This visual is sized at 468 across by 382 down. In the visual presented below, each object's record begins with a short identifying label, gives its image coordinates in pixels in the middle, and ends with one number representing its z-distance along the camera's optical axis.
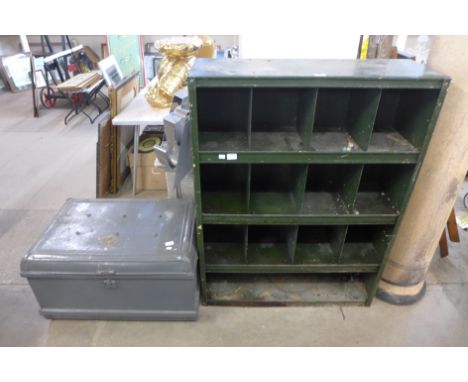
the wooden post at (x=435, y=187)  1.35
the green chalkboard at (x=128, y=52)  4.14
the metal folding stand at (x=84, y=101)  4.48
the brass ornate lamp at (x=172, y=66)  2.53
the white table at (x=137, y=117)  2.57
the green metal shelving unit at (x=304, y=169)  1.29
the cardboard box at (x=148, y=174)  2.86
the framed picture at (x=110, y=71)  3.43
